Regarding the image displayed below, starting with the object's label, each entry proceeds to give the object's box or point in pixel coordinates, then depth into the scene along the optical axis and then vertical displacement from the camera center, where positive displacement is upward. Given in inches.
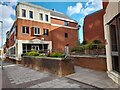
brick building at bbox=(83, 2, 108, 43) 534.2 +143.6
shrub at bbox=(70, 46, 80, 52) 371.5 -1.6
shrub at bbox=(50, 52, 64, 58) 249.3 -18.3
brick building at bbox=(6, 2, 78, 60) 543.1 +136.5
